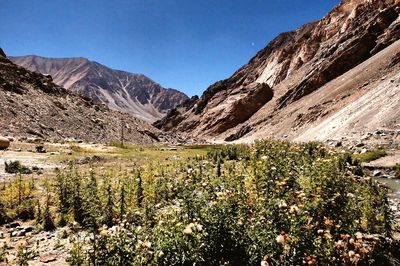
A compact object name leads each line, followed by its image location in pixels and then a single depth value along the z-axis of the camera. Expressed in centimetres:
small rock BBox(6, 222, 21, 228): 1179
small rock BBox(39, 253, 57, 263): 912
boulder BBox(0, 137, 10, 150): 3626
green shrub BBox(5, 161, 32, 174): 2255
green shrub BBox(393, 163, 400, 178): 2208
